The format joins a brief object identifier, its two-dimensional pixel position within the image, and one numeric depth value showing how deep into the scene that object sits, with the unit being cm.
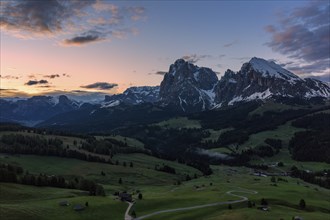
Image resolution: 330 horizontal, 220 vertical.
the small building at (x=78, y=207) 14525
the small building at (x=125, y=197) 17162
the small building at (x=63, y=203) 14906
